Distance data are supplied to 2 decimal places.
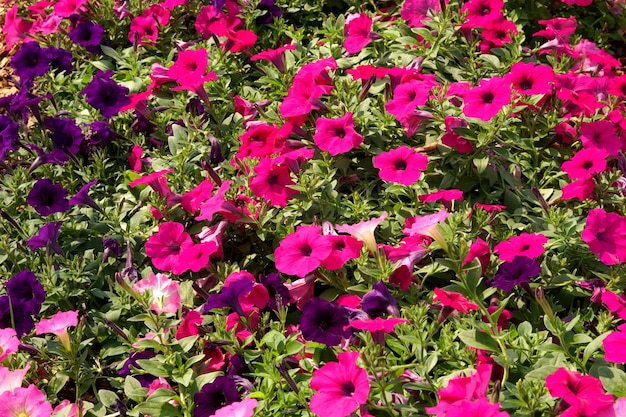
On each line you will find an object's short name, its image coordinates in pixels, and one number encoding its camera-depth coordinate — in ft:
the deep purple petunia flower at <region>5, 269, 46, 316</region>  8.48
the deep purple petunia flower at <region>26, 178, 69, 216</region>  9.64
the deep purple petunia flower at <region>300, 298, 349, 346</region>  7.81
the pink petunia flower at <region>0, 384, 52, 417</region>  7.29
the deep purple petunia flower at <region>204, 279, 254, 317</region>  7.95
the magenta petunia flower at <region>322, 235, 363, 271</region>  8.44
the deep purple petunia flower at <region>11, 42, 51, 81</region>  11.64
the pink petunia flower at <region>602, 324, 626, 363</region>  6.93
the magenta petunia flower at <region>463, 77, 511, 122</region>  9.36
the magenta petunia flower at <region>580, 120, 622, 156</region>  9.87
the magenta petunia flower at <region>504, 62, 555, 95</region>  9.90
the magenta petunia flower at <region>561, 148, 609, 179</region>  9.38
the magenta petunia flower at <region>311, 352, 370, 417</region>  6.66
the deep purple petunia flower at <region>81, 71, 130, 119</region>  11.13
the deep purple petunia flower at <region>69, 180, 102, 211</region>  9.93
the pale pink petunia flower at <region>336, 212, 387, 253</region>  8.31
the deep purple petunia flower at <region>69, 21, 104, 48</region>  12.76
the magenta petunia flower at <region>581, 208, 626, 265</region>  8.52
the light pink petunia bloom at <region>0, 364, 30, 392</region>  7.63
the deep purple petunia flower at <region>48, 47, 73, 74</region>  12.08
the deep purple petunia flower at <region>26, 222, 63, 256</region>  9.34
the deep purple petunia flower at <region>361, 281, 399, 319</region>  7.67
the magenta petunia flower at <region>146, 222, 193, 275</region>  9.22
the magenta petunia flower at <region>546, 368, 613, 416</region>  6.49
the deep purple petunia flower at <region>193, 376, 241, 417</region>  7.58
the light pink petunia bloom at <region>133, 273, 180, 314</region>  8.47
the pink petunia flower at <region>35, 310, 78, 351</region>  8.14
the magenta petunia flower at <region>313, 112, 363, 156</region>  9.73
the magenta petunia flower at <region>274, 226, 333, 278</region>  8.36
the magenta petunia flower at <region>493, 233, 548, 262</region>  8.14
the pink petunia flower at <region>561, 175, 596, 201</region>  9.43
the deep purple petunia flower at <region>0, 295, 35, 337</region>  8.45
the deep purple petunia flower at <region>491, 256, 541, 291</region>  8.14
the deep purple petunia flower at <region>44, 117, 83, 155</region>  10.73
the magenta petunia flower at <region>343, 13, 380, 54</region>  11.43
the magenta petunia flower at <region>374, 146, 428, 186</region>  9.16
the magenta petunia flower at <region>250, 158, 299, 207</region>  9.46
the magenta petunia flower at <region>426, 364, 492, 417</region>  6.54
